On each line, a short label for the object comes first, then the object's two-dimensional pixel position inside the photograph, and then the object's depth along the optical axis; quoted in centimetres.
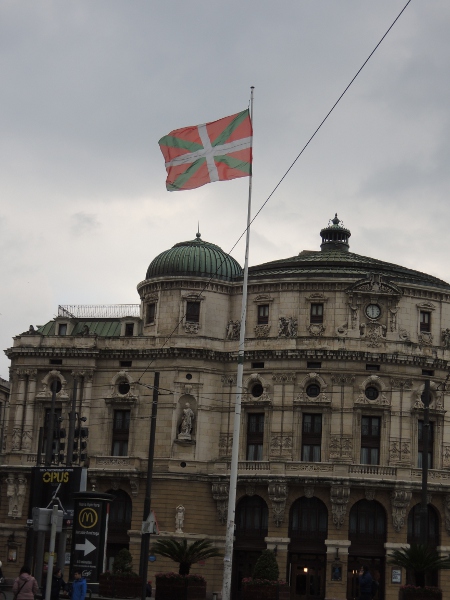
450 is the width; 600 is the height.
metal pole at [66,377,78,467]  6258
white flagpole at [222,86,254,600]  4745
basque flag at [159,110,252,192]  4944
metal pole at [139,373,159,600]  5133
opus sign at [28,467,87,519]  4269
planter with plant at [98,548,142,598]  5928
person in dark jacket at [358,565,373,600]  4309
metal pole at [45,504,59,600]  3403
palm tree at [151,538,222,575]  5753
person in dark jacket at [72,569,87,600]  3869
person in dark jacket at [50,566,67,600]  4374
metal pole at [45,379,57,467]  6375
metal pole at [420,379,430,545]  5338
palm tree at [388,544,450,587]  5038
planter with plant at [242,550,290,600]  5503
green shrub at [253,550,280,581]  6438
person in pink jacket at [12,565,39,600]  3347
